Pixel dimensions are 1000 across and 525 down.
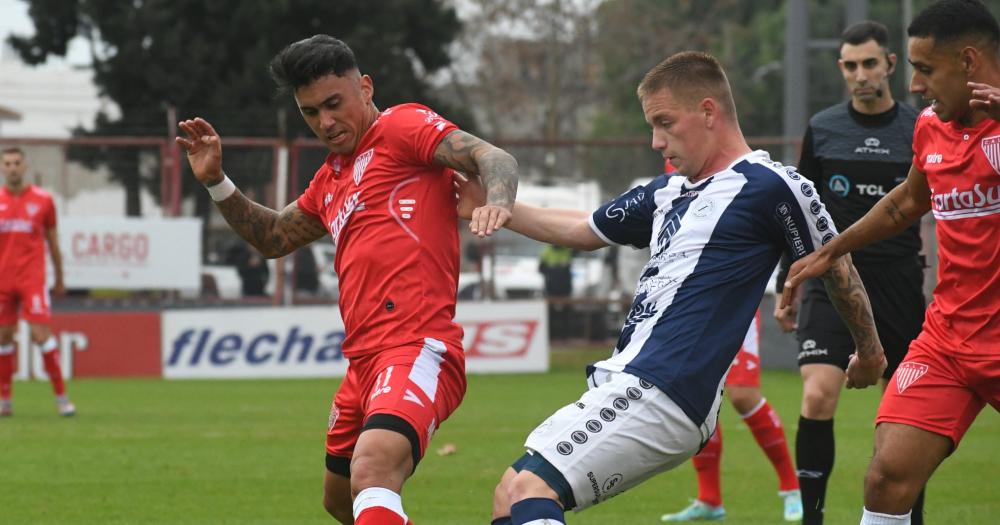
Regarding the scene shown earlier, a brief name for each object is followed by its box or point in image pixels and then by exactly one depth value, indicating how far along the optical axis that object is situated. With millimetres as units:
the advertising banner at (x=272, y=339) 38719
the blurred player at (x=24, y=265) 28281
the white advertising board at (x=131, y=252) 39781
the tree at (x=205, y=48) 58500
